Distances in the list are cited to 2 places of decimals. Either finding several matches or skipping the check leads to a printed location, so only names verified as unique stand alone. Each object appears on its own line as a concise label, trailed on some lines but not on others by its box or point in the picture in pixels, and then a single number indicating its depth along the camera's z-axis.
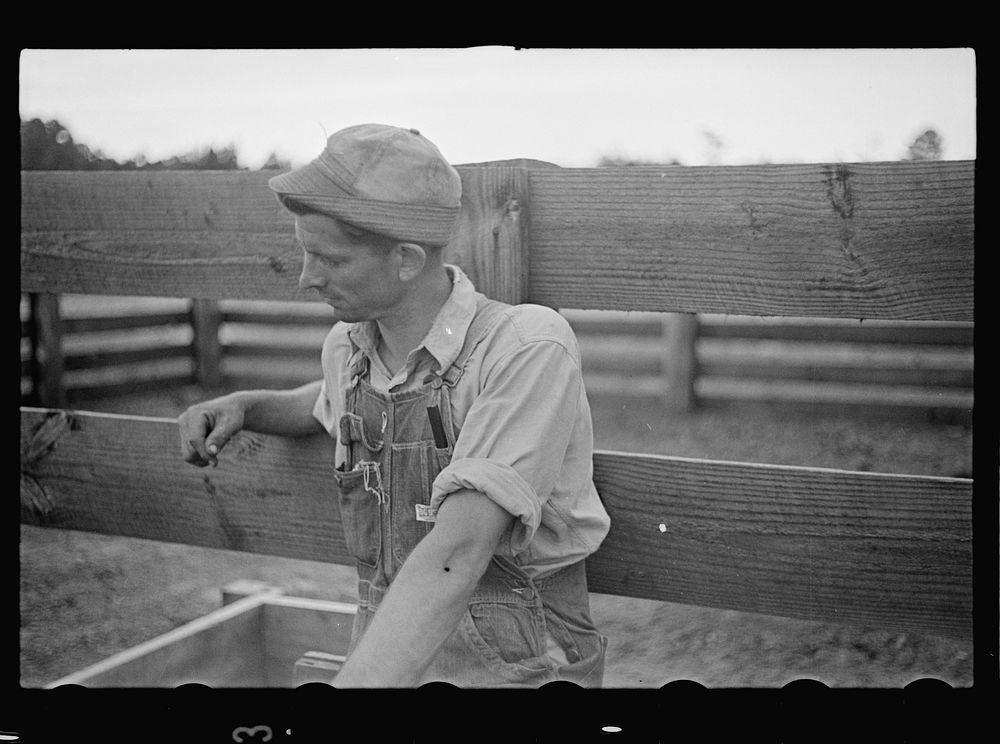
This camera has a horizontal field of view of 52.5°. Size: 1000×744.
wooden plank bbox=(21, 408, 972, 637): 1.76
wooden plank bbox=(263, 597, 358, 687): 1.93
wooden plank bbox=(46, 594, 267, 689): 1.92
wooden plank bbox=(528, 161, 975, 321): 1.72
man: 1.64
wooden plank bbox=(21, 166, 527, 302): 1.77
